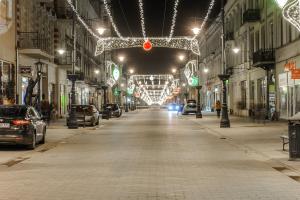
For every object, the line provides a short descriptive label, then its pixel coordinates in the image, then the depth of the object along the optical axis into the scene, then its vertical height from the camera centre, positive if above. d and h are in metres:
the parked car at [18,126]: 19.97 -0.57
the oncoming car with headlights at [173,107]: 99.38 -0.11
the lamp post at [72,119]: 35.22 -0.66
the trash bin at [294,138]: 16.08 -0.84
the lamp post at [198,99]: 40.51 +0.65
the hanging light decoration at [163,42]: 52.28 +5.44
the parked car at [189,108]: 66.56 -0.19
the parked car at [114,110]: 58.64 -0.30
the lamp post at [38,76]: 33.91 +1.65
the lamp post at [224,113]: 34.56 -0.42
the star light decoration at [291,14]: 18.71 +3.01
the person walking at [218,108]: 54.91 -0.18
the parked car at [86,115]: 37.72 -0.48
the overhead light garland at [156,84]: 132.91 +5.90
